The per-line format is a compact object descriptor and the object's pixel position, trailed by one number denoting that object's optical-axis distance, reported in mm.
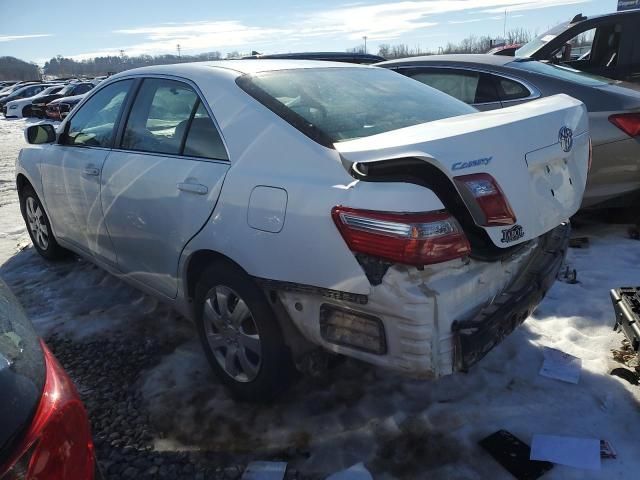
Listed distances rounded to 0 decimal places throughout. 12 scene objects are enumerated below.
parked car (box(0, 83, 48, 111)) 31094
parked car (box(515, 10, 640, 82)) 6238
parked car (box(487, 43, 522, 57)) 10230
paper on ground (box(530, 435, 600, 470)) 2254
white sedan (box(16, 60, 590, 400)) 2016
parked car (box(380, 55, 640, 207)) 4457
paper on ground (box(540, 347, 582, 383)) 2857
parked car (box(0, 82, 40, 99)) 37194
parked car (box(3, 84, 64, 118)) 26334
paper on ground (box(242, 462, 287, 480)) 2311
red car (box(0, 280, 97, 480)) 1138
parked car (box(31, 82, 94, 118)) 23766
